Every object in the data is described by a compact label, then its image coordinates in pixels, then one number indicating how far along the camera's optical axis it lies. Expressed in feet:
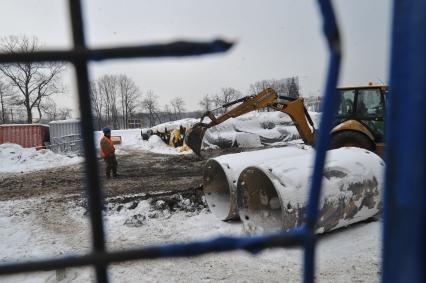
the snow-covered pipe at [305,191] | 13.85
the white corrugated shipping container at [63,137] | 69.41
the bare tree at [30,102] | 104.78
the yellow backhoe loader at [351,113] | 26.37
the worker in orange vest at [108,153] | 35.60
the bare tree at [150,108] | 213.11
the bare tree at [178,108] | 239.50
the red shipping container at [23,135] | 71.05
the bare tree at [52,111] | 129.18
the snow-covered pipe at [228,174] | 17.84
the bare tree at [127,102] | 185.83
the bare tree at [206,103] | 215.94
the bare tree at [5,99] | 113.39
